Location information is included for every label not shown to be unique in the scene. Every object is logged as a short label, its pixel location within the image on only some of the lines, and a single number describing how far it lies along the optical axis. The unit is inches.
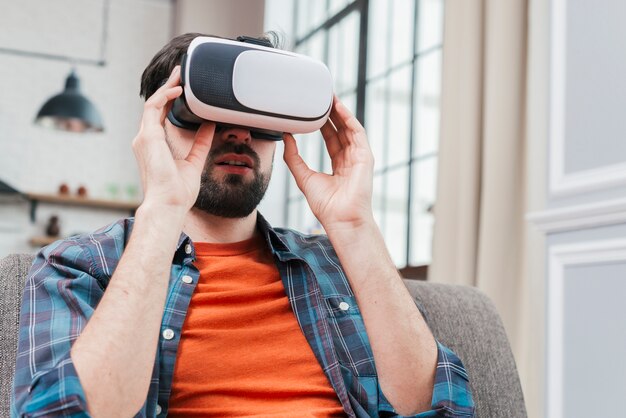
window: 127.8
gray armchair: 50.6
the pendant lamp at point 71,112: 175.0
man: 39.5
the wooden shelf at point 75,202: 200.9
